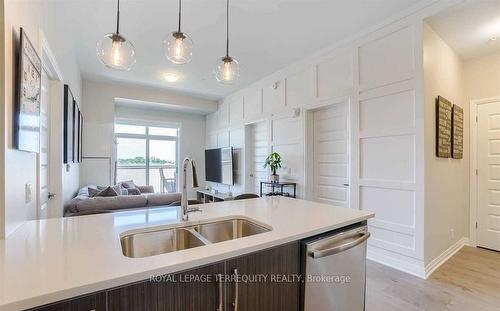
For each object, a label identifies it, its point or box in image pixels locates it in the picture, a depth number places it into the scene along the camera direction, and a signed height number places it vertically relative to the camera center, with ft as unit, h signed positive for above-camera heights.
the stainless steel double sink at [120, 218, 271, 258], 4.22 -1.57
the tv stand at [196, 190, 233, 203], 18.04 -3.26
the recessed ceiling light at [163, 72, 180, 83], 15.33 +5.14
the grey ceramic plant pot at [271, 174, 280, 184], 14.00 -1.35
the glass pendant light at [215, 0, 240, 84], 7.33 +2.63
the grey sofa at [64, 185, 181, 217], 8.79 -1.87
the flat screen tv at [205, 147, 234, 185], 19.13 -0.88
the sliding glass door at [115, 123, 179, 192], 20.49 +0.02
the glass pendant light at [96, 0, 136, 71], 5.71 +2.55
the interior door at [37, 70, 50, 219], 6.93 +0.31
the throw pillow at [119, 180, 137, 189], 17.06 -2.11
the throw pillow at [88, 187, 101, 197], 12.05 -1.87
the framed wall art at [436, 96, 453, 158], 9.23 +1.08
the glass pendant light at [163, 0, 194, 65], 6.15 +2.84
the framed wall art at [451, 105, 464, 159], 10.50 +0.98
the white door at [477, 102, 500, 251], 11.10 -1.01
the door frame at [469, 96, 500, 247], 11.62 -0.97
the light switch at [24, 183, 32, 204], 4.79 -0.76
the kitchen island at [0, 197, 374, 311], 2.33 -1.29
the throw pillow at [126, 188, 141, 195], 15.36 -2.34
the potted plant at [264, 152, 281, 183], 14.06 -0.50
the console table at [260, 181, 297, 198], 13.79 -1.97
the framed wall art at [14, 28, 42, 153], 4.19 +1.13
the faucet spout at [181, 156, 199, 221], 4.63 -0.53
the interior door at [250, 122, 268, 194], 16.70 +0.13
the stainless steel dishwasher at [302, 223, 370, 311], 4.20 -2.22
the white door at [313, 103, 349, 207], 11.65 -0.02
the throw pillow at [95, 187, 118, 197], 10.21 -1.60
